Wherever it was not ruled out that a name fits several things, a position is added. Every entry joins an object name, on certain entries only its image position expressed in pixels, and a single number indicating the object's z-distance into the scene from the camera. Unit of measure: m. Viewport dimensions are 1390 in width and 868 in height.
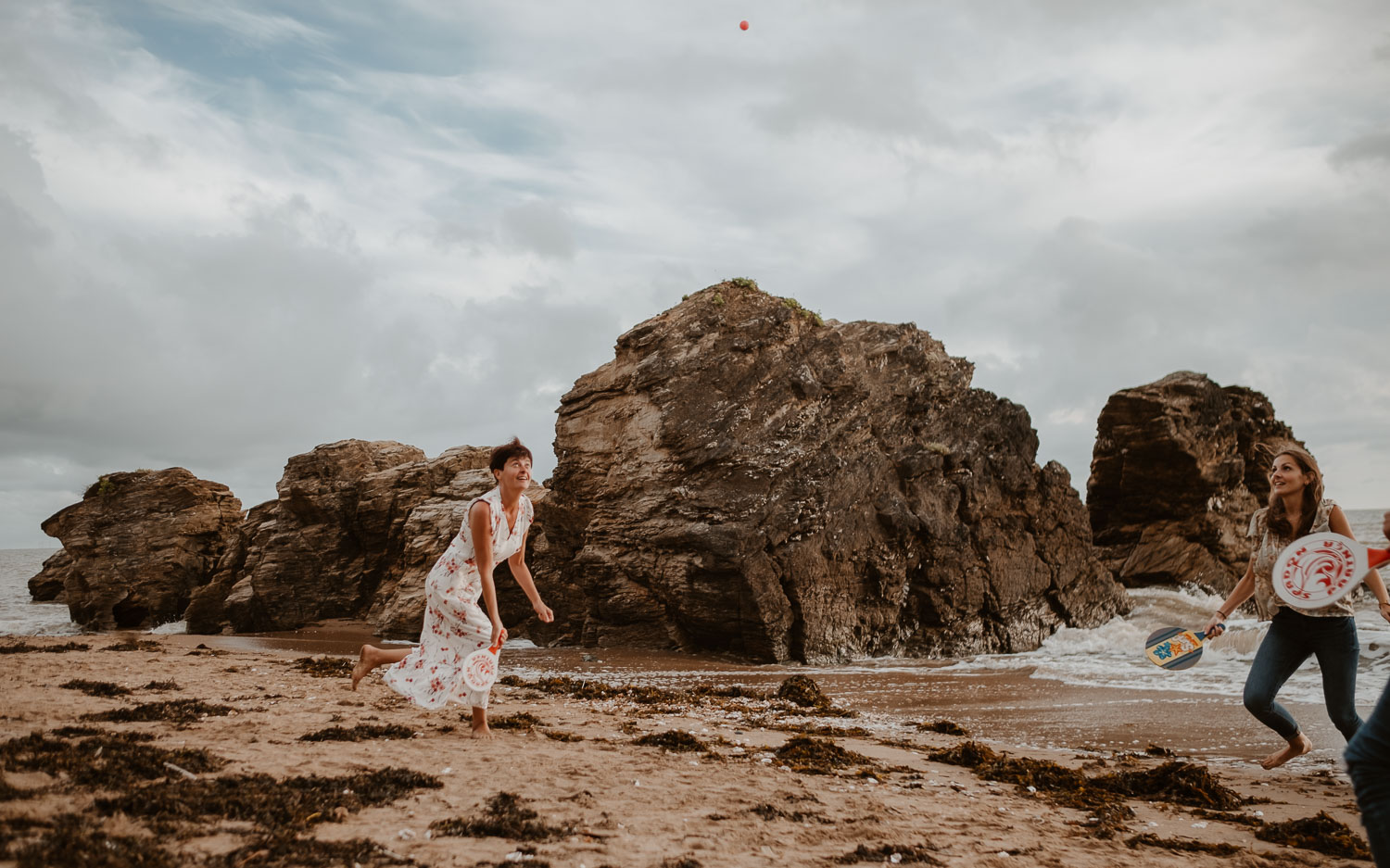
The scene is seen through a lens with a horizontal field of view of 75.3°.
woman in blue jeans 5.53
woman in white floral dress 6.17
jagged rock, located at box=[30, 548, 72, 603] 34.34
